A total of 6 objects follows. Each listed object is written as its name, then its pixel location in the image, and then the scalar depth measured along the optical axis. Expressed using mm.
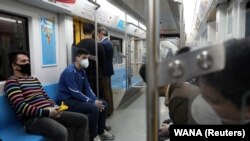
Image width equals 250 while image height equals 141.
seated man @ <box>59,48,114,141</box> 3406
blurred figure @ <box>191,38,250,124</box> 609
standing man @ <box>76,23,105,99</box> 4051
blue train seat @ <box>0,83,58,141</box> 2603
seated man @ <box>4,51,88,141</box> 2684
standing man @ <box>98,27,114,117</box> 4391
